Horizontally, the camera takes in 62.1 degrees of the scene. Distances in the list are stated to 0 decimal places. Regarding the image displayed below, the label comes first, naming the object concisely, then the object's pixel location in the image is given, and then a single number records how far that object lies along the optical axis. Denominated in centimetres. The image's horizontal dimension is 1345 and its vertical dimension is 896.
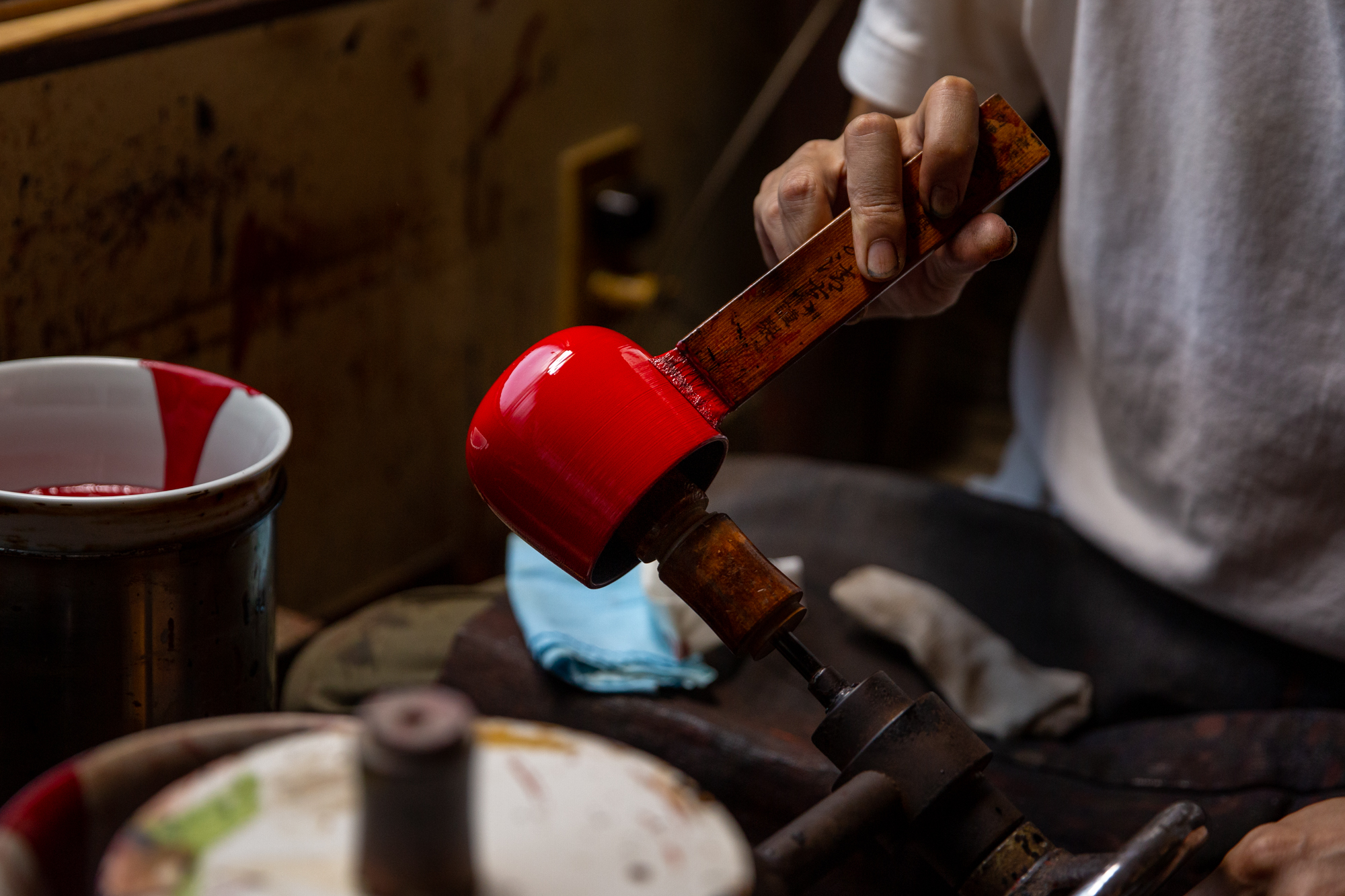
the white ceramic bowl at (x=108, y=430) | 82
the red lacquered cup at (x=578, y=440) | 63
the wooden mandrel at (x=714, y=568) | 62
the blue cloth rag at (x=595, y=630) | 100
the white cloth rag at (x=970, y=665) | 109
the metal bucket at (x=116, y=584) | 67
